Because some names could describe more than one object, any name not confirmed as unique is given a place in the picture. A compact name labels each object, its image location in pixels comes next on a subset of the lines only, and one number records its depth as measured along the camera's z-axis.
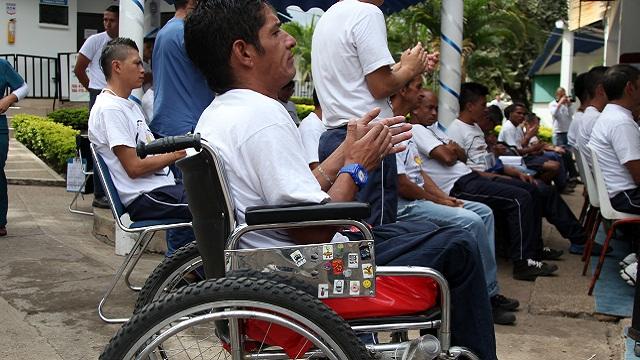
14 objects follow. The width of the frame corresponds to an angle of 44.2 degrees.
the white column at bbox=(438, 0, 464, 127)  7.11
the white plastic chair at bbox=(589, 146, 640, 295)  5.43
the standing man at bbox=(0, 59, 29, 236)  6.60
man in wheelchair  2.44
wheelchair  2.24
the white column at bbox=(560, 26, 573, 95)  21.06
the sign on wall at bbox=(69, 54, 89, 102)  14.34
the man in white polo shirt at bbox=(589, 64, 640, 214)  5.43
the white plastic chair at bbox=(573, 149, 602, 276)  6.09
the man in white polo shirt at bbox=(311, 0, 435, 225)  3.66
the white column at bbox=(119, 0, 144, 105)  6.04
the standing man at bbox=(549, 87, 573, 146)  13.92
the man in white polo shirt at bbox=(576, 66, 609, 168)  7.36
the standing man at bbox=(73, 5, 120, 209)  7.69
